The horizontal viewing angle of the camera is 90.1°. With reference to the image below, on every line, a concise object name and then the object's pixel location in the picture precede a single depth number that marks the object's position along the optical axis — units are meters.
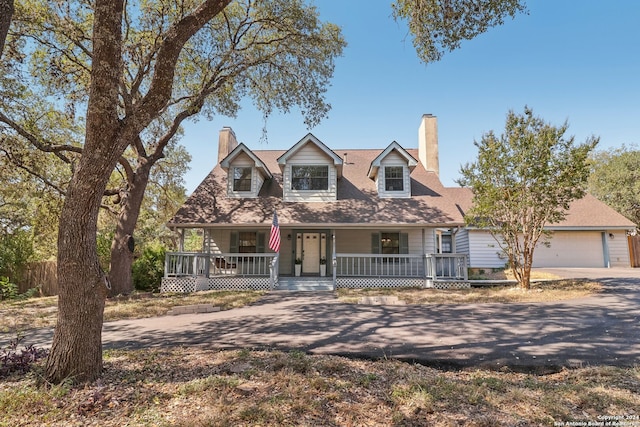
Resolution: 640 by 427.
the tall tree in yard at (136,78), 3.69
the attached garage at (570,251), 20.16
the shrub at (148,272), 14.49
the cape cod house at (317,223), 13.81
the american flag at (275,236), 12.26
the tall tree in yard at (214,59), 10.29
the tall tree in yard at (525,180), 10.93
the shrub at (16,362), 3.94
